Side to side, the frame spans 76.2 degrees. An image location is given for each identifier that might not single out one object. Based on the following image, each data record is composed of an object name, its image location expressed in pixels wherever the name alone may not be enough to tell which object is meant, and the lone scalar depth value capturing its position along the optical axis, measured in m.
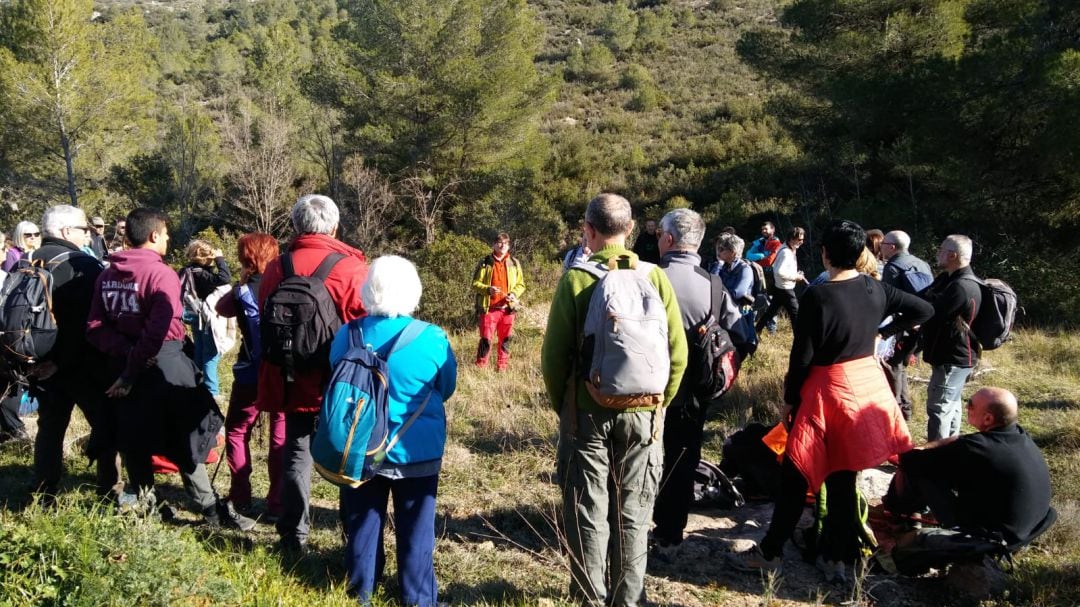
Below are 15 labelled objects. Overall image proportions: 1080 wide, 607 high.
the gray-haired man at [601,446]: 2.88
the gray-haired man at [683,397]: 3.44
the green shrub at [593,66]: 36.19
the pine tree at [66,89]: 20.02
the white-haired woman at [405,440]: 2.85
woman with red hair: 3.89
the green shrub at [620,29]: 39.84
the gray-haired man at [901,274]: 5.39
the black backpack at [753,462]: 4.31
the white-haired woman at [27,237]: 5.40
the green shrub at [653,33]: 39.59
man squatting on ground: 3.30
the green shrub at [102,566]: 2.69
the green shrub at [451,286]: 10.91
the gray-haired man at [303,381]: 3.44
